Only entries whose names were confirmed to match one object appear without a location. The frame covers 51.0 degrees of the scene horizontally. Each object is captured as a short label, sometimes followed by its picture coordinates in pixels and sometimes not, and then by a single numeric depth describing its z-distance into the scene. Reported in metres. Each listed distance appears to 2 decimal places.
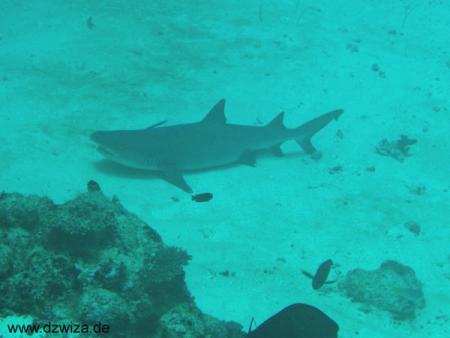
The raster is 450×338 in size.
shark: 7.81
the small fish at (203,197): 6.85
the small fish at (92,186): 5.80
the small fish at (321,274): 5.76
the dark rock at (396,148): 9.65
